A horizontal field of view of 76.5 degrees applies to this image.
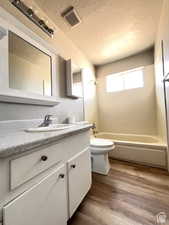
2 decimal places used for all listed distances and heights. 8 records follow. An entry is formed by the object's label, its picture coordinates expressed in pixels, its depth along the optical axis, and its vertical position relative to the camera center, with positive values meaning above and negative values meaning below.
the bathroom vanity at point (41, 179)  0.46 -0.36
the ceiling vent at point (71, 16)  1.37 +1.35
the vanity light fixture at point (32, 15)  1.07 +1.12
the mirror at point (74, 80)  1.68 +0.61
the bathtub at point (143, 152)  1.77 -0.68
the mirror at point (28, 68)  1.01 +0.54
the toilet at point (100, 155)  1.65 -0.66
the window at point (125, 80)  2.56 +0.87
